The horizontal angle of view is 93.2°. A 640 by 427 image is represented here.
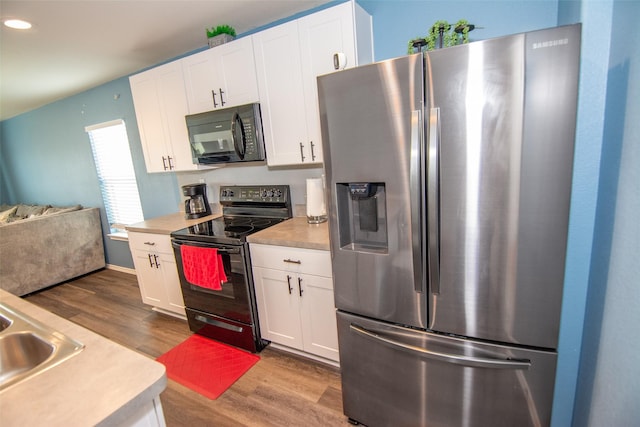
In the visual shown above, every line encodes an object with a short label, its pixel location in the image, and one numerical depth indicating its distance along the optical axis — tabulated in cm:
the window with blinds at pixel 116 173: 401
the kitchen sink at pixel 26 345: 100
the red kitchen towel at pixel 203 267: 228
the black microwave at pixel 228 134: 233
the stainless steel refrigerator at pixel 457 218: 104
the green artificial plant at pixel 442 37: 153
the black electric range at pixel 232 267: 224
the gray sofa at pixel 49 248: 380
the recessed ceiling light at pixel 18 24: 206
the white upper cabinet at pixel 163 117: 272
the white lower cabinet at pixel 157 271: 278
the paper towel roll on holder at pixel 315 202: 229
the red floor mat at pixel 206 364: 209
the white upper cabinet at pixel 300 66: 189
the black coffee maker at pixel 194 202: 311
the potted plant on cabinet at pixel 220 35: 238
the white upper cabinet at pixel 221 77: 229
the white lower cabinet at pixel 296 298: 198
